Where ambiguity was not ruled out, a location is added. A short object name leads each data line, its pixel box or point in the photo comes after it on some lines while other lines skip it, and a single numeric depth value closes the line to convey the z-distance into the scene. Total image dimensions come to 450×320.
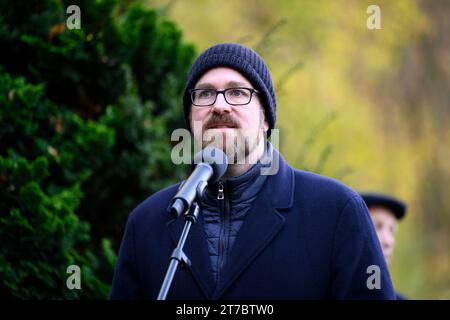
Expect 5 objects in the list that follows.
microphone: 5.64
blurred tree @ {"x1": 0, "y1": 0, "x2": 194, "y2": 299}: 8.92
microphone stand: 5.44
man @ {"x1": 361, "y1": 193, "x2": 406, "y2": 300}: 12.27
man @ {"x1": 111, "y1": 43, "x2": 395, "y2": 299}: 6.34
